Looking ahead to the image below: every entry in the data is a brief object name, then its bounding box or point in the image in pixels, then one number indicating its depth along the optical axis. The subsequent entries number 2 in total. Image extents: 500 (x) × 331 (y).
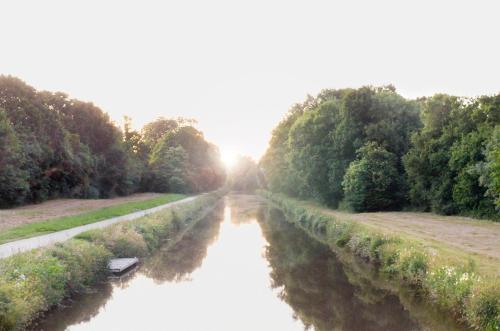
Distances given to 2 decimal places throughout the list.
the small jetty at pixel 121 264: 17.73
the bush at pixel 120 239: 18.61
